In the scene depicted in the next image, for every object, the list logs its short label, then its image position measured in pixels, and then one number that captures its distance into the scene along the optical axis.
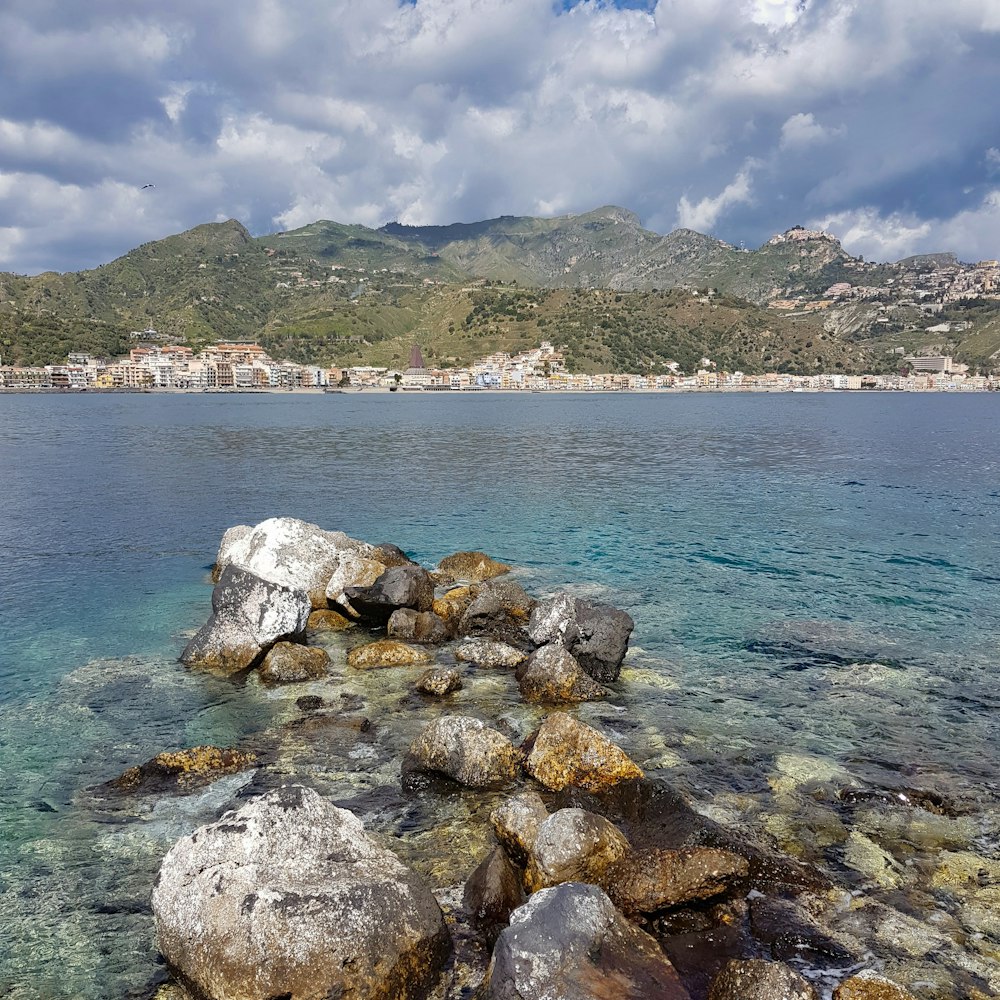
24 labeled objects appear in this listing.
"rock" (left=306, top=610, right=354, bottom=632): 19.91
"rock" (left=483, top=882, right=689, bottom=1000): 6.59
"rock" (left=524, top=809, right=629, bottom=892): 8.67
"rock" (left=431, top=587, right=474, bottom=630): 19.80
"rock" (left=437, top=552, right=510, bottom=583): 24.47
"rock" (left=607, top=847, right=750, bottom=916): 8.33
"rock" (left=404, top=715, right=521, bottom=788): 11.56
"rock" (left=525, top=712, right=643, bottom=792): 11.24
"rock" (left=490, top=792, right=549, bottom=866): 9.18
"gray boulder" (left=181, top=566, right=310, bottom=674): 17.12
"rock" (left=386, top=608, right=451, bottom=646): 18.75
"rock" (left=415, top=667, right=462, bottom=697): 15.27
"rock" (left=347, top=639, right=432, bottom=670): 16.97
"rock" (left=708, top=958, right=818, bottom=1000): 6.49
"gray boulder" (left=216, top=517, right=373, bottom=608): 20.94
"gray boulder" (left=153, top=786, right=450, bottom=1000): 7.08
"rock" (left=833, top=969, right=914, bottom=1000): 6.80
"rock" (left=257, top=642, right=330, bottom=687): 16.19
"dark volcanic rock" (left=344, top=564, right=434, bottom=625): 19.59
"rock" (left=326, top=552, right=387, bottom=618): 20.36
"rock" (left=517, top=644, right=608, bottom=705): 15.16
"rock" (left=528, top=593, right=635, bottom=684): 16.50
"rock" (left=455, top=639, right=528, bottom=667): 17.00
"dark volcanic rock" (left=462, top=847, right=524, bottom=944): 8.38
